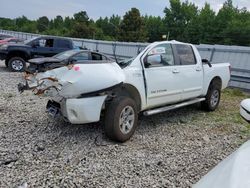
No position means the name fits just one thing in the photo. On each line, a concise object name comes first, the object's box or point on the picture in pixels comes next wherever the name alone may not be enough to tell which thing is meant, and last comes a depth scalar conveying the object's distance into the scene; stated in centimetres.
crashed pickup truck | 301
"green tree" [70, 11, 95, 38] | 3745
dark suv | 884
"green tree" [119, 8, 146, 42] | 3893
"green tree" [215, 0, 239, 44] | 4407
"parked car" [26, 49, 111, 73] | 321
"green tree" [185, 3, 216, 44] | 4487
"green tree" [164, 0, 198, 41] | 5103
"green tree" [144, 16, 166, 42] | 5263
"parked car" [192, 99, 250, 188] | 109
